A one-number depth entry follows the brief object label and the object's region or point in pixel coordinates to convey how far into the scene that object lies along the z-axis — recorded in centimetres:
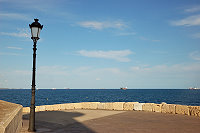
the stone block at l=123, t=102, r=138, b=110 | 1834
